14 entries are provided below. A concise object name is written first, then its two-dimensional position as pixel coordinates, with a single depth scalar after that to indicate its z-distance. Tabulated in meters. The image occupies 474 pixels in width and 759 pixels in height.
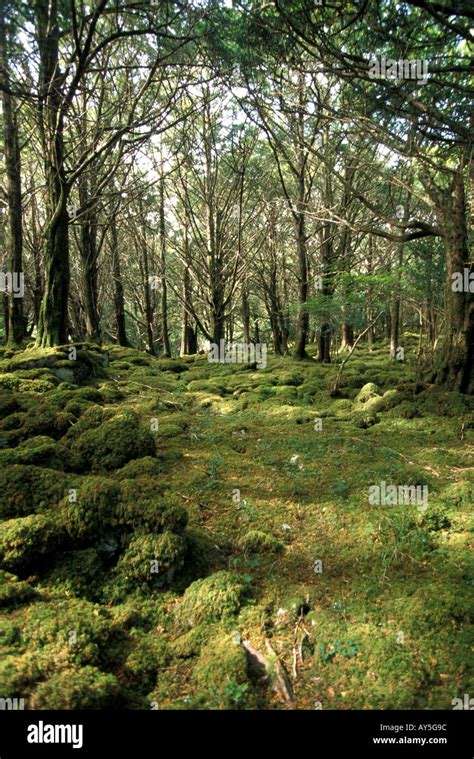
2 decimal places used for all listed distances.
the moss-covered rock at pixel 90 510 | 3.07
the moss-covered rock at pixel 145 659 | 2.27
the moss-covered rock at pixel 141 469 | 4.29
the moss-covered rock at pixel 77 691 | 1.80
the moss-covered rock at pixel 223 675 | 2.08
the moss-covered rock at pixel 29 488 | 3.25
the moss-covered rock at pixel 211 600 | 2.66
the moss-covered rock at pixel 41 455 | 3.94
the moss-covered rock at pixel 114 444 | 4.46
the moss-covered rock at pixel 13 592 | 2.41
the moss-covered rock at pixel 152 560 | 2.94
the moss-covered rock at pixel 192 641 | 2.43
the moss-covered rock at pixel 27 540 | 2.78
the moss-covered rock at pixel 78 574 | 2.77
